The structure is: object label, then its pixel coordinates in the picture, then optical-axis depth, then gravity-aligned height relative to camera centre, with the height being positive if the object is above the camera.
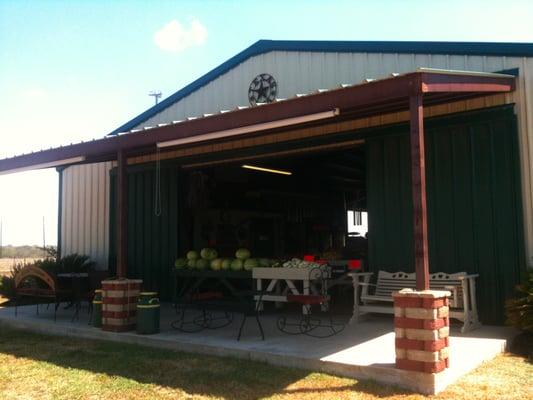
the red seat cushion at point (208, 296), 7.79 -0.78
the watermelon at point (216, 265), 9.68 -0.43
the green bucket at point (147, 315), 7.30 -0.96
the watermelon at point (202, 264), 9.93 -0.42
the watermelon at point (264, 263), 9.36 -0.40
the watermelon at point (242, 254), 9.66 -0.25
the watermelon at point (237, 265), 9.47 -0.43
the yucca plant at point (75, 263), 12.04 -0.46
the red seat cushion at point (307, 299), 6.78 -0.74
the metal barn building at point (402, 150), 7.29 +1.35
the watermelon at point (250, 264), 9.34 -0.41
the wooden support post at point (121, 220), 7.84 +0.30
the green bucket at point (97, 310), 8.01 -0.97
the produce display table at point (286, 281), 8.51 -0.67
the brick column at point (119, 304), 7.57 -0.85
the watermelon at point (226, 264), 9.61 -0.41
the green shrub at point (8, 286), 11.83 -0.89
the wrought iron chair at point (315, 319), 7.02 -1.19
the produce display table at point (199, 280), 9.42 -0.73
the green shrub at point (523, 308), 6.39 -0.86
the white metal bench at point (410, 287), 7.00 -0.73
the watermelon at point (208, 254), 10.02 -0.25
